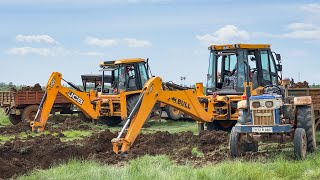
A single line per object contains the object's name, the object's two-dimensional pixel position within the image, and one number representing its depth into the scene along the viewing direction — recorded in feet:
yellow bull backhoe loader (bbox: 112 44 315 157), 47.65
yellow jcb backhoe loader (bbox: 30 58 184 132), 70.33
